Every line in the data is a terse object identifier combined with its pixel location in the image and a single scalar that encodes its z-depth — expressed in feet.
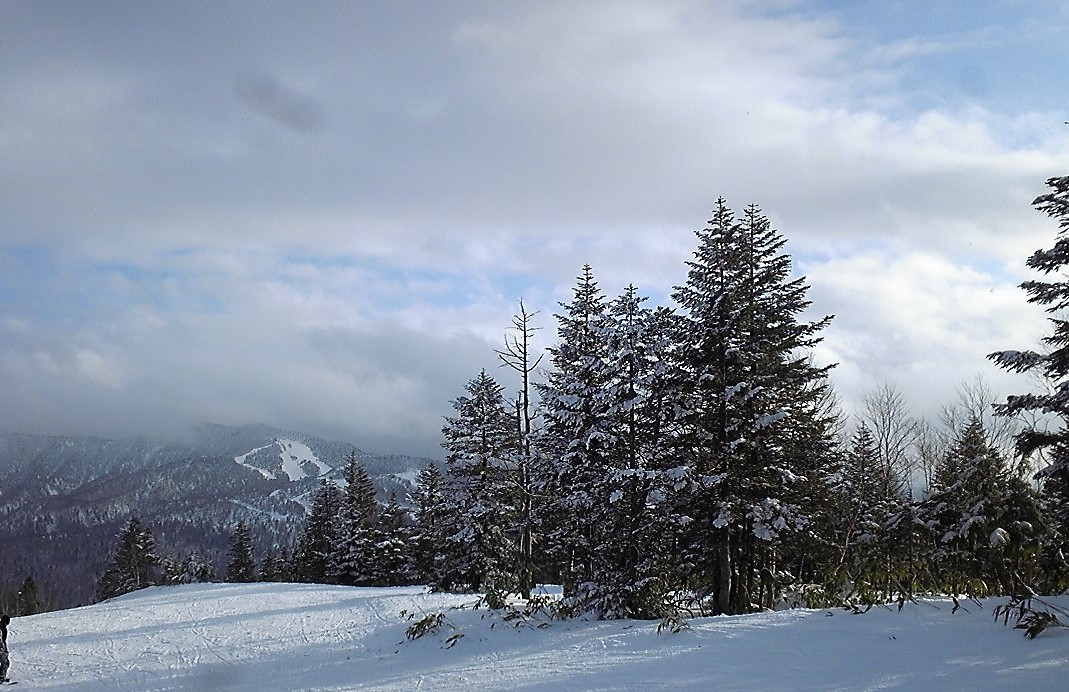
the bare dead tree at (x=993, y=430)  108.90
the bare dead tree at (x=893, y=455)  119.85
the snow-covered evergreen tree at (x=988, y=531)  42.78
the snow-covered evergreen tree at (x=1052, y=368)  43.47
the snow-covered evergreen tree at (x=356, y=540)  149.48
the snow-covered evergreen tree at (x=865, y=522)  49.01
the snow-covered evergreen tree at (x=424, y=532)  147.54
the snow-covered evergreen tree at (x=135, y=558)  200.34
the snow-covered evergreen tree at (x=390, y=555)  149.76
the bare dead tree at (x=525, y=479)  71.56
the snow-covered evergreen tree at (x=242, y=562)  213.87
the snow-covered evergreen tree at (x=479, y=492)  92.53
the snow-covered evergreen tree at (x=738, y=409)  62.08
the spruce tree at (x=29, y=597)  266.57
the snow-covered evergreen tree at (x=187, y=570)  222.48
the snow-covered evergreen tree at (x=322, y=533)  165.48
